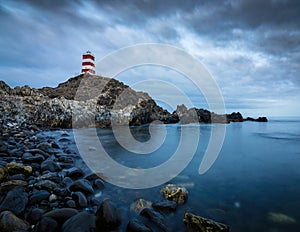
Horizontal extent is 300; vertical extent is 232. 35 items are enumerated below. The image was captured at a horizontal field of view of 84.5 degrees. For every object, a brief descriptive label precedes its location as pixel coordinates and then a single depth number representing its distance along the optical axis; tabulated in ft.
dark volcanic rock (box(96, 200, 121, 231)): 9.82
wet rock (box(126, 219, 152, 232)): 9.82
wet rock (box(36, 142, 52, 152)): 25.76
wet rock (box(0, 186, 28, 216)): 10.01
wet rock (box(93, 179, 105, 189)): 15.78
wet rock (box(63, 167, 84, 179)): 17.71
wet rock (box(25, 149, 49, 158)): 22.02
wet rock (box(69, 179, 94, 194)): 14.03
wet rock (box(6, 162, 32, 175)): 15.25
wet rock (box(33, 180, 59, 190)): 13.20
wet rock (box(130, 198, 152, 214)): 12.38
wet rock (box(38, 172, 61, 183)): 14.89
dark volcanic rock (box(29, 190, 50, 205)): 11.42
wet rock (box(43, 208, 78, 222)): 9.53
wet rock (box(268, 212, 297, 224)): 11.88
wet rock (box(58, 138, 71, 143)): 37.90
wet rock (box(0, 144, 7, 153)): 21.57
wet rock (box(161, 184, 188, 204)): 13.84
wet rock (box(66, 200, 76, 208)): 11.69
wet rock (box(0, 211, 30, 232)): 8.19
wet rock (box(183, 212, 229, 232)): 9.86
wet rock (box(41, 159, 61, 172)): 17.83
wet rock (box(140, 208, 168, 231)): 10.66
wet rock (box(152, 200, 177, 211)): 12.50
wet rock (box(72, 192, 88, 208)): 12.03
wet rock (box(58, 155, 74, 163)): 22.56
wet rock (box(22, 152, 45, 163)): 19.06
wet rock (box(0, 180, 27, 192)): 12.12
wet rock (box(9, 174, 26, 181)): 14.11
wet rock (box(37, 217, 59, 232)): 8.73
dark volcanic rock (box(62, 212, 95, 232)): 8.69
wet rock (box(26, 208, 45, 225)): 9.51
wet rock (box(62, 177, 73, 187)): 14.94
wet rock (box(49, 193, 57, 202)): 12.00
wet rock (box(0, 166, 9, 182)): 13.40
